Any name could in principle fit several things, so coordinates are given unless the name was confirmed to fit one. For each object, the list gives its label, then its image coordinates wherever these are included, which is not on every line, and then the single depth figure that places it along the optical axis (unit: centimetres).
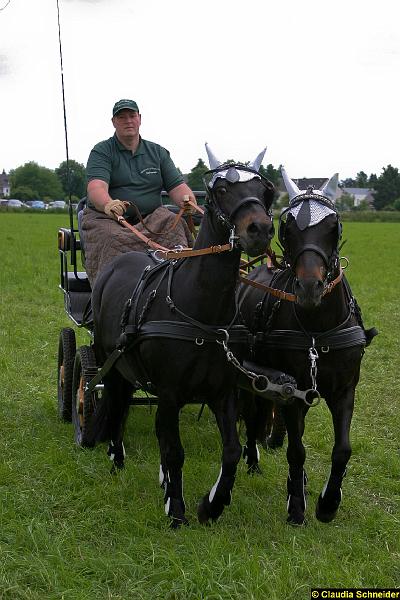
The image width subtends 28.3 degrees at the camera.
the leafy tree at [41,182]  11231
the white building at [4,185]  13664
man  661
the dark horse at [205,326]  442
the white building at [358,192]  12422
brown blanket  662
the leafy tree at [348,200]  9879
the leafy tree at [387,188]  9075
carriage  650
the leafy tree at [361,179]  13788
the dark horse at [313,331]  452
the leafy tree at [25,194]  10747
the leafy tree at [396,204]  8572
